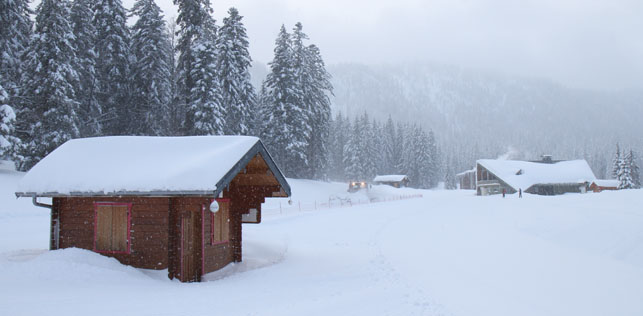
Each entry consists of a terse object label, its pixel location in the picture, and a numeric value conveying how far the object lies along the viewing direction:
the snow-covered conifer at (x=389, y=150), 98.94
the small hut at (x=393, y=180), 87.75
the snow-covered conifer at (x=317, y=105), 50.75
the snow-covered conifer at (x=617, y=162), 68.60
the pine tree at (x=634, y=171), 69.70
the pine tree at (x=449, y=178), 107.50
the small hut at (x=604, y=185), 60.81
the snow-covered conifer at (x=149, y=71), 35.41
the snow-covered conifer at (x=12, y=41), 28.58
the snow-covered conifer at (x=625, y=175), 65.62
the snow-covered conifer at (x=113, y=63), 34.91
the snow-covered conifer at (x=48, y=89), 28.09
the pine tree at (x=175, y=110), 34.97
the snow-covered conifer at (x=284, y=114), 47.22
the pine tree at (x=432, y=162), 92.56
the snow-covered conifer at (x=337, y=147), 87.05
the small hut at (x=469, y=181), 86.88
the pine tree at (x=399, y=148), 96.44
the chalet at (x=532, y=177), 59.59
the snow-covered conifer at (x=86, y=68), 33.16
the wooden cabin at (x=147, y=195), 11.70
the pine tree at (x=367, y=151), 80.12
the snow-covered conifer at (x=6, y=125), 24.25
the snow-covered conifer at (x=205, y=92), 33.19
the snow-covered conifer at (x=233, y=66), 40.16
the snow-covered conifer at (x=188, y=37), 33.41
